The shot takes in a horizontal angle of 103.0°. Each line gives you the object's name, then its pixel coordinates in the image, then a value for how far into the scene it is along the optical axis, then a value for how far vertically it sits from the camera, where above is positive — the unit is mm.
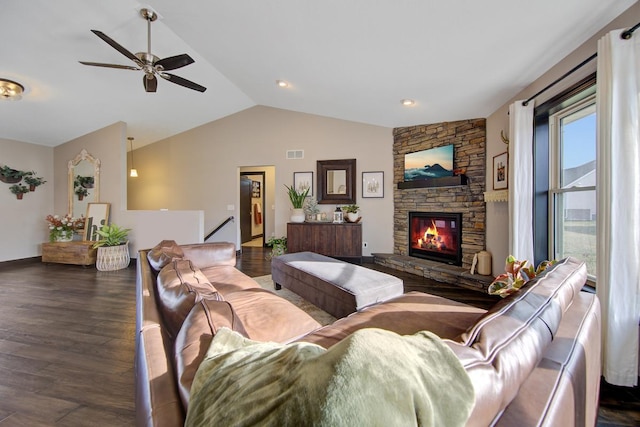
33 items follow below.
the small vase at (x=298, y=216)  5336 -98
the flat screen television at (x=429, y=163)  4129 +822
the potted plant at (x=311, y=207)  5518 +93
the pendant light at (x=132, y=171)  6138 +986
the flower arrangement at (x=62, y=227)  5059 -299
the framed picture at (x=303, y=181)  5574 +668
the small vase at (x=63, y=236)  5070 -480
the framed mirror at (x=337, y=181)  5305 +634
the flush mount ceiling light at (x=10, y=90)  3307 +1636
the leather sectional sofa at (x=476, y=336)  637 -459
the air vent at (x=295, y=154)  5609 +1266
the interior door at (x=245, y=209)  6703 +71
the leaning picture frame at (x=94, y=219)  5043 -142
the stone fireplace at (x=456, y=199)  3756 +197
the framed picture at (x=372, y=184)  5129 +546
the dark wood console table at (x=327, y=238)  4934 -543
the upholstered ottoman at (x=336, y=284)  2193 -693
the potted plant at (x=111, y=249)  4496 -670
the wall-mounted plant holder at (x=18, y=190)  5012 +447
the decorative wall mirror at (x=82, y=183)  5180 +609
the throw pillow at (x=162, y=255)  1788 -331
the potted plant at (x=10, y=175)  4863 +729
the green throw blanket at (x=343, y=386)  383 -308
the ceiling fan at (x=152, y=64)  2707 +1624
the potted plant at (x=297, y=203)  5336 +180
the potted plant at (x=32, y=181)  5203 +653
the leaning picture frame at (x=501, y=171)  3170 +512
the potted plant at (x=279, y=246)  5367 -752
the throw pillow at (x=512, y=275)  1637 -438
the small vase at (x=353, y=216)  5078 -97
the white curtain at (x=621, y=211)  1623 -4
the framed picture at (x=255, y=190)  7906 +683
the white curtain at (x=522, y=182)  2699 +310
